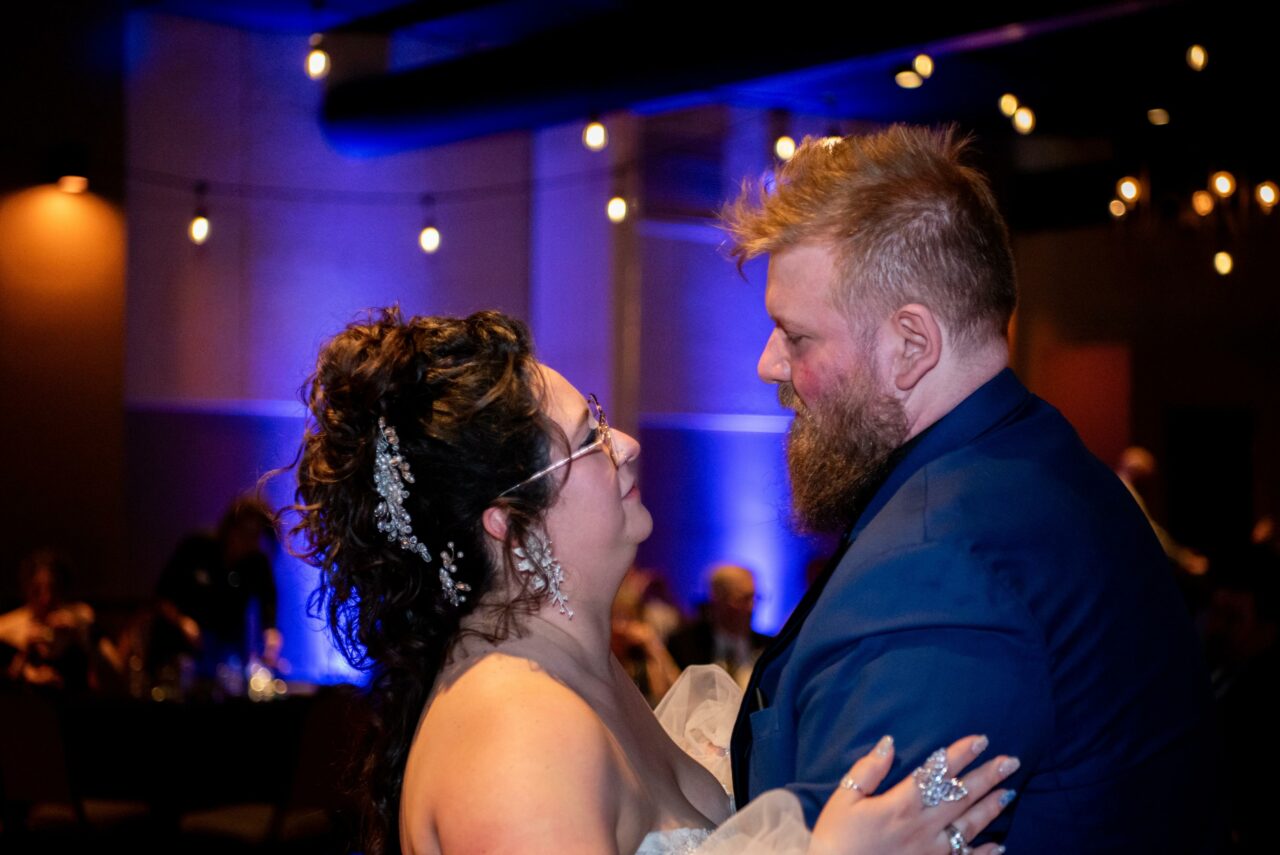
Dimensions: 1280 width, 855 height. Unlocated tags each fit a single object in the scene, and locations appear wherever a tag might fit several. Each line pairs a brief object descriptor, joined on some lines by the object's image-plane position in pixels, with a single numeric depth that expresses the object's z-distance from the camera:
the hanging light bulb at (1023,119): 7.07
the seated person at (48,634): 5.58
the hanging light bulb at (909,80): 7.79
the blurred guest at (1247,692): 3.83
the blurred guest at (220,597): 5.50
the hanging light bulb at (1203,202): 8.53
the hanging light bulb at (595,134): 6.73
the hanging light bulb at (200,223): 7.84
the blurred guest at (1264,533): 8.28
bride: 1.83
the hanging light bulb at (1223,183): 7.63
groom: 1.39
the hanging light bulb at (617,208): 7.66
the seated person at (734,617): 5.11
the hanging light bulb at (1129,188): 8.34
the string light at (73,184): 7.42
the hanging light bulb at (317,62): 6.78
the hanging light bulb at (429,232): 8.55
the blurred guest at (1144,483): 7.52
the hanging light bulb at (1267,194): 7.84
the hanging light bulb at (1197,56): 6.39
